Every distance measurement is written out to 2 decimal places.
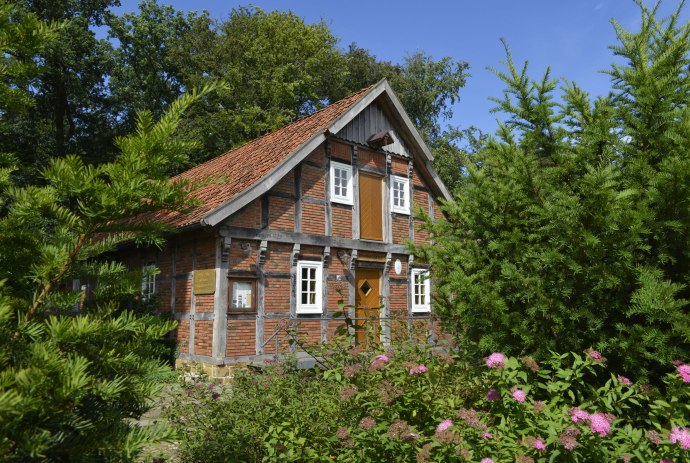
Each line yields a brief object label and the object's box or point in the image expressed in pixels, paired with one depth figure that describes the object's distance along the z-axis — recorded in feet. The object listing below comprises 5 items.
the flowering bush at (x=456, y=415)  9.41
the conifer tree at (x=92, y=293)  4.92
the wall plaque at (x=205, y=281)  37.04
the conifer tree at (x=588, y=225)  11.65
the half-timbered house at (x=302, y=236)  37.32
